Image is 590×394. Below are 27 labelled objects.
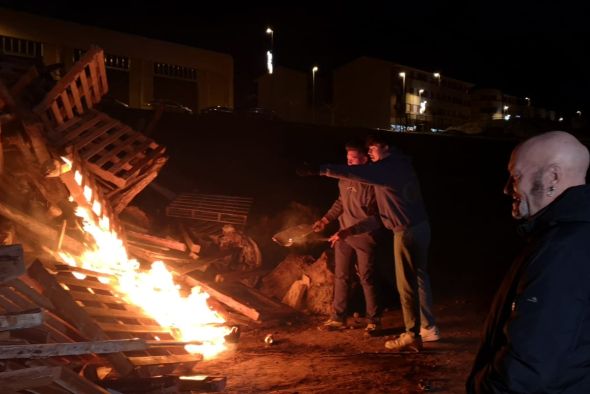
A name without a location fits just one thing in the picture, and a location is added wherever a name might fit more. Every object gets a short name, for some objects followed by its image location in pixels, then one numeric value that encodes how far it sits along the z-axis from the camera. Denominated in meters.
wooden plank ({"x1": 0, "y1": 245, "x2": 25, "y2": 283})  4.20
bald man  1.89
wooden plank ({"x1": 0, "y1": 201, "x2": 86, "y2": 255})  6.91
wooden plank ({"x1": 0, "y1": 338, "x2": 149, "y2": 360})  3.70
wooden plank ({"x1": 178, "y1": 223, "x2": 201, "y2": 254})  8.38
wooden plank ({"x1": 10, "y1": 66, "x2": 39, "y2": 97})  7.15
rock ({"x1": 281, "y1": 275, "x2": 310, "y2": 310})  7.50
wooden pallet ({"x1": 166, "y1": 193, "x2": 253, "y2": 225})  9.42
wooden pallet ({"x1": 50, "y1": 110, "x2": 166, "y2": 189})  7.29
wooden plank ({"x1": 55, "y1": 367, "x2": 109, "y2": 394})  3.76
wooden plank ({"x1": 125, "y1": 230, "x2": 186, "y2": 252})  8.19
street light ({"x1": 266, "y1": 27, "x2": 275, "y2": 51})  38.03
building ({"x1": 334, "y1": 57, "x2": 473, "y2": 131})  47.43
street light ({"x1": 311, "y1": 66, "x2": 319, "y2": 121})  41.79
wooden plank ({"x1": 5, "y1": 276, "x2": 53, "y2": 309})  4.82
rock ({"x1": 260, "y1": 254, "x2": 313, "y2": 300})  7.86
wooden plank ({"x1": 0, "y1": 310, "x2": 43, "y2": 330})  3.77
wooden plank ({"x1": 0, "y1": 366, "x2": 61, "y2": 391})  3.49
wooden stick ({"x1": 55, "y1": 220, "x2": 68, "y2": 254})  6.99
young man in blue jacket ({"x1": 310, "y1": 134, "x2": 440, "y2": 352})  5.80
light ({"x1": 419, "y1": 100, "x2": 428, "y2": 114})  56.88
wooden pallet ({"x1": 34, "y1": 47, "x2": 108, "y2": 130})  7.26
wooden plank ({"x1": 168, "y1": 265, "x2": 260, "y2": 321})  6.87
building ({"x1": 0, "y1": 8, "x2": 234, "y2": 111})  27.12
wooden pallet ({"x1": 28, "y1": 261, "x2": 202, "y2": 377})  4.89
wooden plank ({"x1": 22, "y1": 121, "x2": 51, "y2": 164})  6.63
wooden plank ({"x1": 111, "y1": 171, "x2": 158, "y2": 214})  8.16
